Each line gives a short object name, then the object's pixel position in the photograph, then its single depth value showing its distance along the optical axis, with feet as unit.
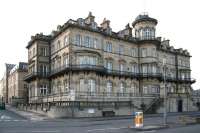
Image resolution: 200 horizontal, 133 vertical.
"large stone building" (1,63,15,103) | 229.02
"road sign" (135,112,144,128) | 49.65
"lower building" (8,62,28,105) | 178.15
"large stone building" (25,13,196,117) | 97.55
